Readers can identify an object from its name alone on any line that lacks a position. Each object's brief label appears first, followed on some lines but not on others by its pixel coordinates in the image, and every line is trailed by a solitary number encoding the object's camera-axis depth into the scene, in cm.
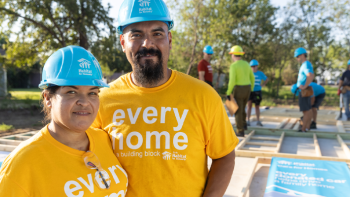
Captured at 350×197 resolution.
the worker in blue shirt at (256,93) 797
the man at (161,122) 149
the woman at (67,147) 117
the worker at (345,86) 828
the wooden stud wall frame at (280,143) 453
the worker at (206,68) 676
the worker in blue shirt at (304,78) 600
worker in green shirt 624
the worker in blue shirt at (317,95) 735
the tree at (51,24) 1042
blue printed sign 307
